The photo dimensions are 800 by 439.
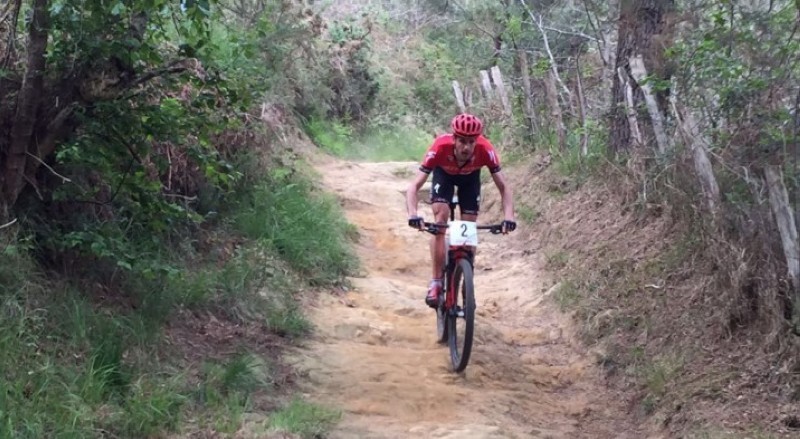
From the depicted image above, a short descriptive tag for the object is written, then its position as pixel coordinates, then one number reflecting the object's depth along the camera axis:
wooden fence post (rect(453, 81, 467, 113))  18.12
